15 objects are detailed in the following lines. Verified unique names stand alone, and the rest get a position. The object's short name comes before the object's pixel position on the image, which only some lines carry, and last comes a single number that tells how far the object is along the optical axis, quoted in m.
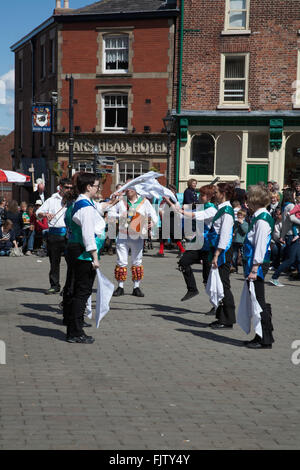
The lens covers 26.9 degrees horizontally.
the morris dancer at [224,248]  8.61
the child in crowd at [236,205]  15.25
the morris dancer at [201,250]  9.28
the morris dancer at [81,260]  7.49
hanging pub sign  26.58
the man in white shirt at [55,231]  11.22
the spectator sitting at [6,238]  18.39
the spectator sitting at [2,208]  19.03
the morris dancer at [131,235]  11.02
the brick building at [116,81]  28.61
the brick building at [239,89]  26.73
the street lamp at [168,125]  23.22
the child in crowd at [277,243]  14.78
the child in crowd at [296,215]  13.38
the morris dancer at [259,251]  7.48
